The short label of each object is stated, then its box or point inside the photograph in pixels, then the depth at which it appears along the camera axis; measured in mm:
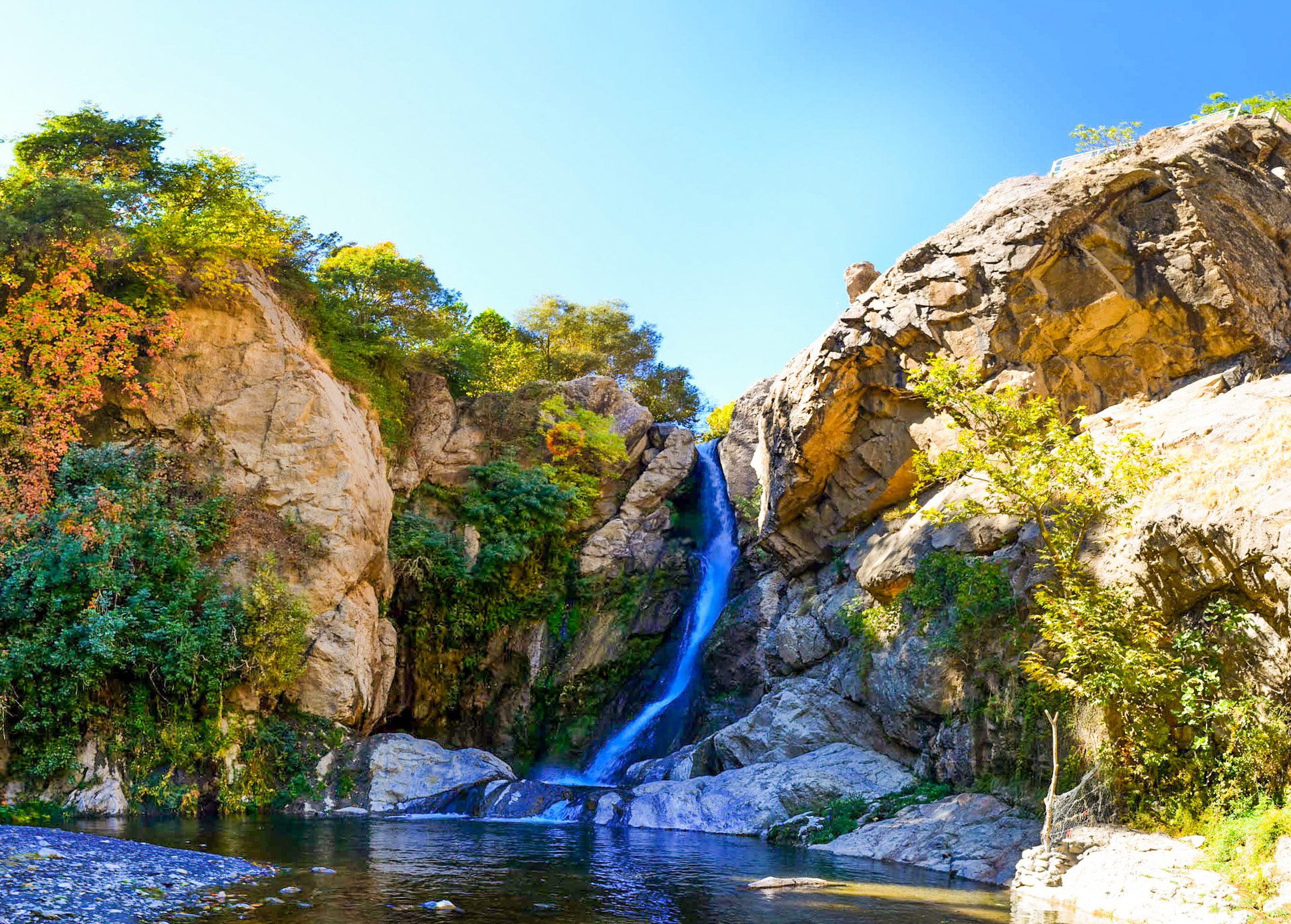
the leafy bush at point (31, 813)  13805
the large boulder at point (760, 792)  16781
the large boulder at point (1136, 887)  9125
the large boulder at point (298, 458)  20469
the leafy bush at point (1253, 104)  21781
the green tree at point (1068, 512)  11477
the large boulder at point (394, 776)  18750
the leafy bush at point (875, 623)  18969
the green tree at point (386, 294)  26922
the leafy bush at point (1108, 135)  20828
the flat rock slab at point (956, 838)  12852
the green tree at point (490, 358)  28953
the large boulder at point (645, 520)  27250
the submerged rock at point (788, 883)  11227
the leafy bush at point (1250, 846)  8812
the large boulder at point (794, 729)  18703
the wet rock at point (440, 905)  9109
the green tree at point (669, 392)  42781
